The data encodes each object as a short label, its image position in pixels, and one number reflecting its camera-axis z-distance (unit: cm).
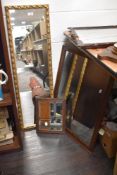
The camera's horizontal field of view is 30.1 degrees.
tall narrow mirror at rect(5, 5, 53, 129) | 181
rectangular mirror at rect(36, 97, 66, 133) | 208
